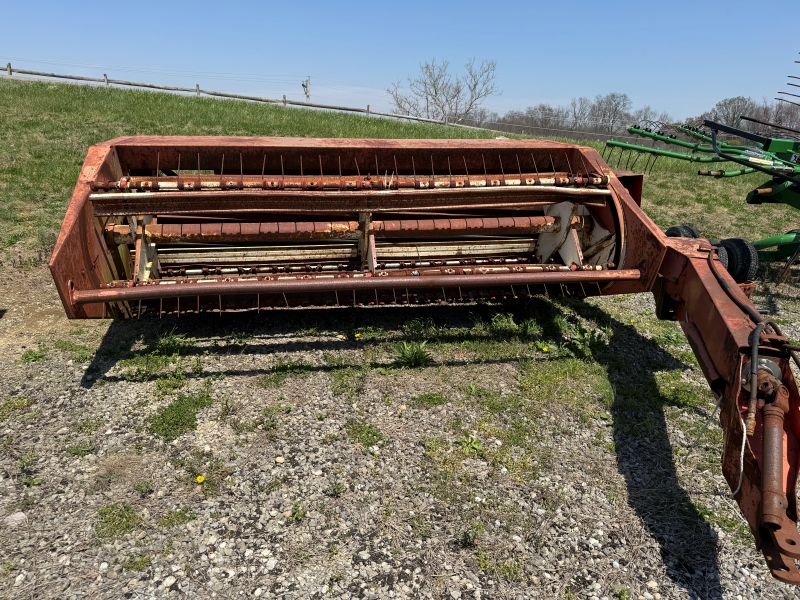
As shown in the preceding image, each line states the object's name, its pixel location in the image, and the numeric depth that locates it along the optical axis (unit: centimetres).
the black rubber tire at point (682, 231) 489
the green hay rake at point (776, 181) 612
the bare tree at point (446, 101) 4369
